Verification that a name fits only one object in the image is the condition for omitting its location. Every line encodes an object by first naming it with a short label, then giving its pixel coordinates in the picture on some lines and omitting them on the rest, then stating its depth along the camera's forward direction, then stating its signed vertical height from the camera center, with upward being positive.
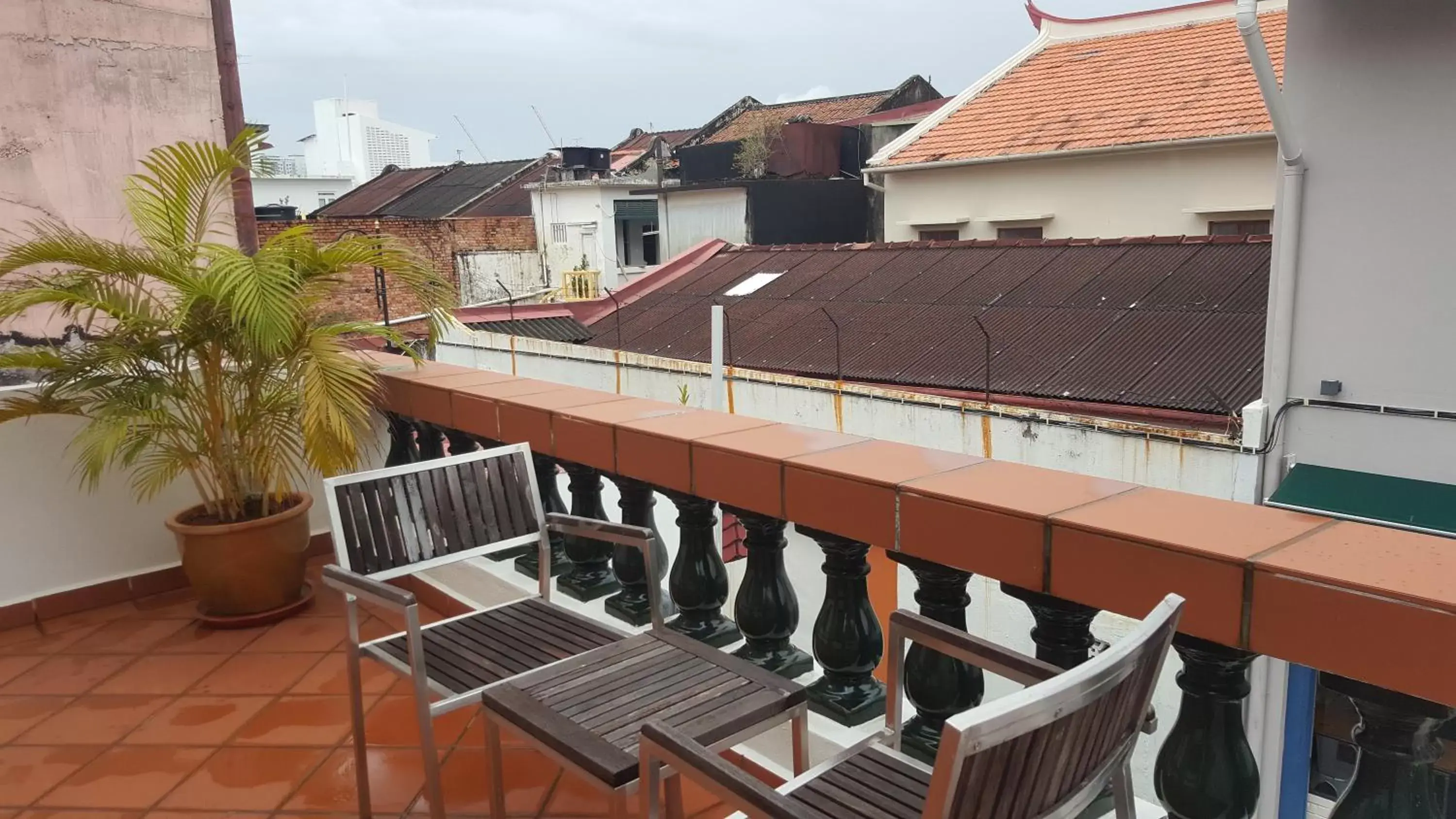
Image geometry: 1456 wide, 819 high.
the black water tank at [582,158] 23.44 +2.55
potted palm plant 2.83 -0.28
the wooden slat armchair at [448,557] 1.78 -0.61
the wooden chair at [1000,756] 0.89 -0.55
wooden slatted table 1.47 -0.73
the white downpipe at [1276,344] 5.05 -0.57
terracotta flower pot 3.09 -0.94
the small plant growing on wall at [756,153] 18.69 +2.02
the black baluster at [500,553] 2.79 -0.87
